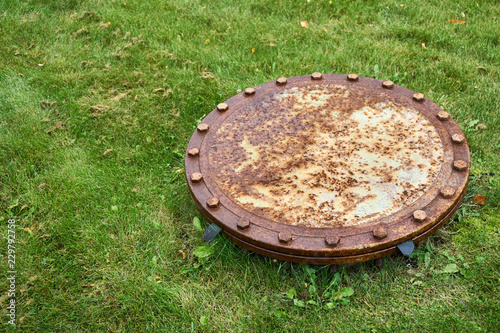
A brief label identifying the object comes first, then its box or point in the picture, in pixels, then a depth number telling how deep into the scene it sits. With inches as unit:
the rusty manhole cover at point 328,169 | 82.0
